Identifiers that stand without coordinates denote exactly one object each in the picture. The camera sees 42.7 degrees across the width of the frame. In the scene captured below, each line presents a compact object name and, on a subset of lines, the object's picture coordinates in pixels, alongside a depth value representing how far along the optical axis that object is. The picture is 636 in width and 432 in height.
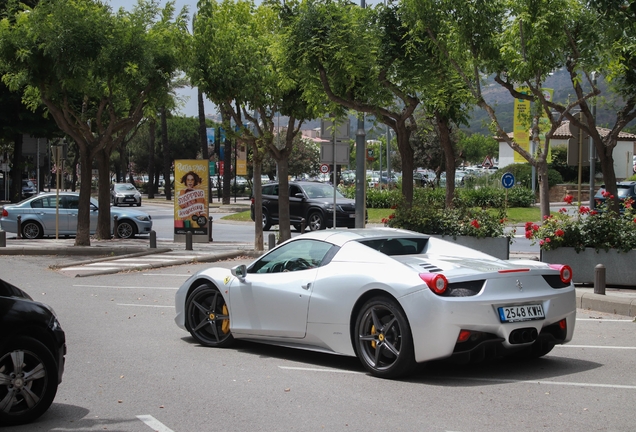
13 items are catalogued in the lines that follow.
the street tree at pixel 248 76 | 20.47
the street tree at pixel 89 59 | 20.38
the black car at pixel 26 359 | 5.48
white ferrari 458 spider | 6.83
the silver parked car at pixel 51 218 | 26.30
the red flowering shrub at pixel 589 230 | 13.12
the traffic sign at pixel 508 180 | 28.97
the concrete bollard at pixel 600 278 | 11.88
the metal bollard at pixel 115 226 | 26.19
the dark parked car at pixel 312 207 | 29.50
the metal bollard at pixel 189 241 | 21.68
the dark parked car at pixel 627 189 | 35.81
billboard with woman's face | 23.95
